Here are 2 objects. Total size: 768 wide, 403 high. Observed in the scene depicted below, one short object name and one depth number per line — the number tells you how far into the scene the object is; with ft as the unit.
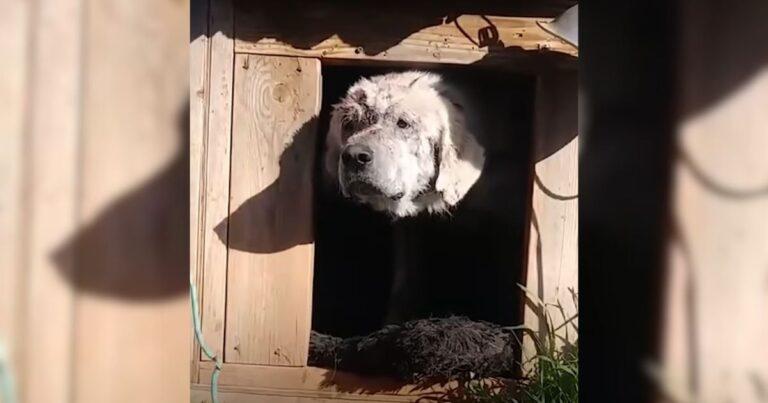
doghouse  7.60
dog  7.76
